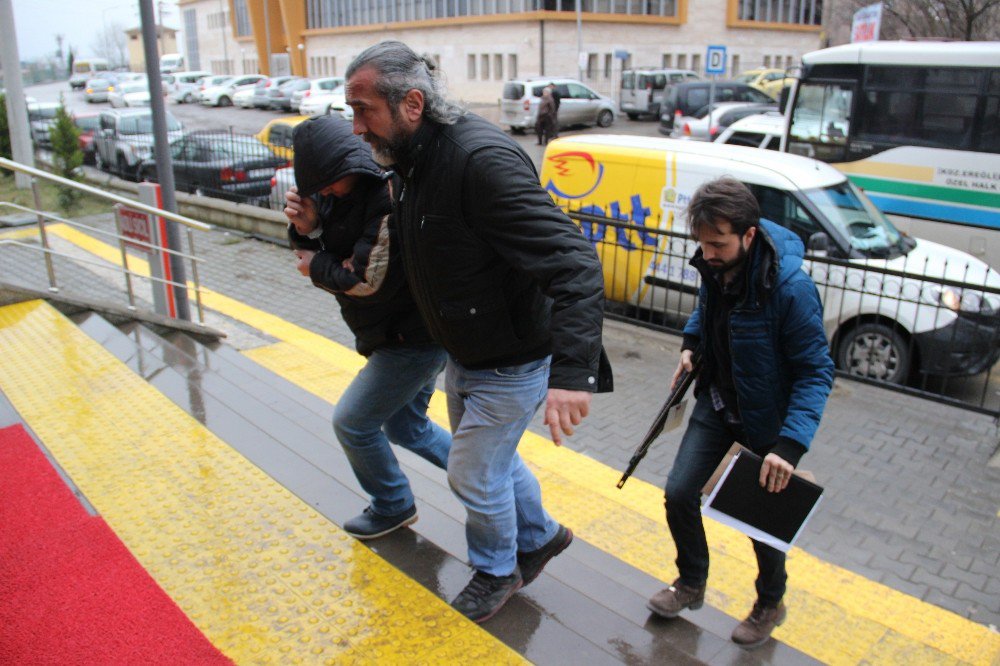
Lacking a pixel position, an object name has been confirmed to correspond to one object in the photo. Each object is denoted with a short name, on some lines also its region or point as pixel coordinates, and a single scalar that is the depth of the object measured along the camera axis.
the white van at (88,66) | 75.00
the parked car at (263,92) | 42.44
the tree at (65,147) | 13.84
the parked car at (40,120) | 19.09
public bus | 10.72
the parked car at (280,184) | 12.12
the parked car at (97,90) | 49.16
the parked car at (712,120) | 21.27
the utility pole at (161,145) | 6.27
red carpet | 2.63
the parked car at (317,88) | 38.00
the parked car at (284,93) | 40.31
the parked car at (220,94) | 46.22
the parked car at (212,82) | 49.53
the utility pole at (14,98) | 13.49
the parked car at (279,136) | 12.98
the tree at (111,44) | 110.81
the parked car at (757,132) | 14.55
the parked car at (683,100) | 26.78
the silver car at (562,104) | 27.86
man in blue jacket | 2.70
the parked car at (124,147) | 16.17
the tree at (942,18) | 17.69
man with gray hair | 2.35
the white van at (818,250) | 6.66
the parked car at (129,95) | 43.00
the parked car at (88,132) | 18.09
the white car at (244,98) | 43.66
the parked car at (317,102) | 34.16
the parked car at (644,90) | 33.53
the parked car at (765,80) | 32.09
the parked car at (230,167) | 13.09
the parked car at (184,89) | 49.91
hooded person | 2.84
